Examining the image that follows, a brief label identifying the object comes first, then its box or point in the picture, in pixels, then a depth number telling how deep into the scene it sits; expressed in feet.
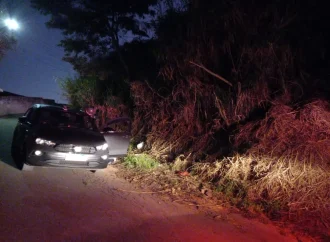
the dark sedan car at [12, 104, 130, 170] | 21.95
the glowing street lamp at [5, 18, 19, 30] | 42.14
